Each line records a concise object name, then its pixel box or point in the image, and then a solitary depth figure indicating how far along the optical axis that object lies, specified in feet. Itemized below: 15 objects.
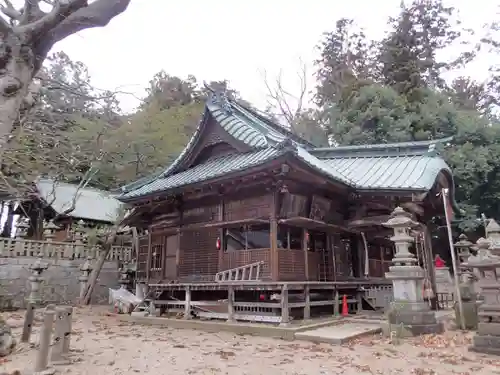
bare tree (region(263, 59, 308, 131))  126.00
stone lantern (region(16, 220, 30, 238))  73.67
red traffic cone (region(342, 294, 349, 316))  39.92
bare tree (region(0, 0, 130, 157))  20.75
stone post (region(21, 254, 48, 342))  26.20
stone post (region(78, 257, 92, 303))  59.94
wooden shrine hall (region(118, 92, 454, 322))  36.09
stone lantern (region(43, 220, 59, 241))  64.90
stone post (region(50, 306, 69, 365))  20.84
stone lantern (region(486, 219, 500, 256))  30.30
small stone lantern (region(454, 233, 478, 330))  32.78
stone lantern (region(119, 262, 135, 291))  64.90
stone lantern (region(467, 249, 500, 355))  22.97
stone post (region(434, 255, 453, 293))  64.17
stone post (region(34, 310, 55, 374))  18.54
